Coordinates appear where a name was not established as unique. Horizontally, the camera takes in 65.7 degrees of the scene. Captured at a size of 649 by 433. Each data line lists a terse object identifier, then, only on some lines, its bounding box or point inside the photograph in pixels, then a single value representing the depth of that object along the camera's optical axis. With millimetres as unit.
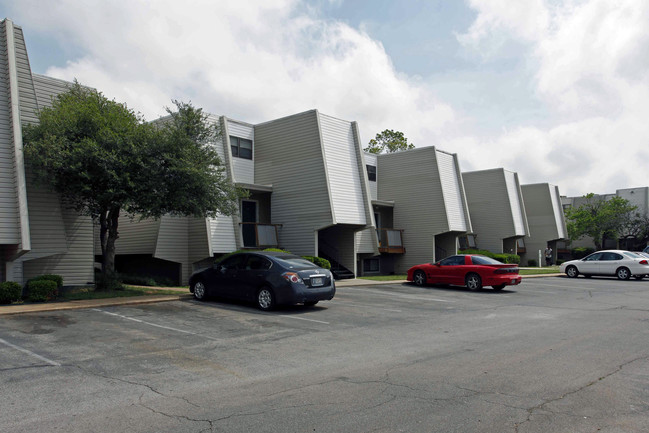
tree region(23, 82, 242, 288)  13469
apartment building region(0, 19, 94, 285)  13047
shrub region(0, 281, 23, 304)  12562
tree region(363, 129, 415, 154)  49781
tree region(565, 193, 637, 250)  44406
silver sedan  23922
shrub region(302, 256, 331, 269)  20531
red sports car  17984
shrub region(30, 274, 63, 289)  13781
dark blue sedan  11984
